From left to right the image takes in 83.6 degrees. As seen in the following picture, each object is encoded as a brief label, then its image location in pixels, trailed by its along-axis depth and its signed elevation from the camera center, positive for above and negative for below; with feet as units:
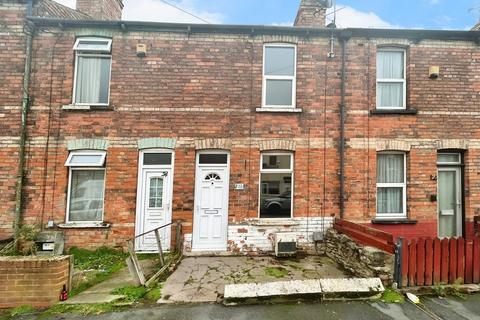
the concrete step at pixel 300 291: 14.94 -6.48
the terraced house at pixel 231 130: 24.16 +4.10
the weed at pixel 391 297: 15.07 -6.68
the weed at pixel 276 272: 18.92 -7.01
